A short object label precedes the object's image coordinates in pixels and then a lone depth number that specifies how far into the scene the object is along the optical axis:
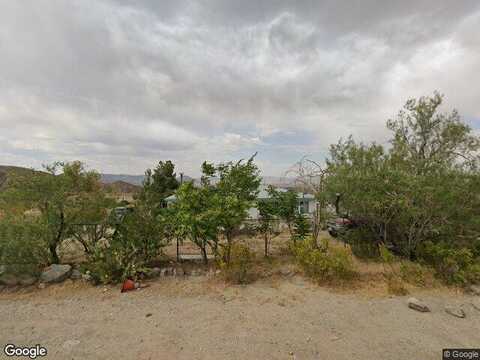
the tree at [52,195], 5.24
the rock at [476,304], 4.23
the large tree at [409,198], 5.43
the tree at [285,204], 6.80
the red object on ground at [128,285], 4.81
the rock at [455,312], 3.93
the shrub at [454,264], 5.04
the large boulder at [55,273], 5.08
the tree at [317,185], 7.46
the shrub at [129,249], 5.12
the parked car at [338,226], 8.90
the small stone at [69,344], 3.16
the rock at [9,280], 4.96
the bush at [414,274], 5.06
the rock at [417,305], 4.09
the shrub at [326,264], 5.12
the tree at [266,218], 6.62
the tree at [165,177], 17.16
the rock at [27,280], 5.02
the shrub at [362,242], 6.75
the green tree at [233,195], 5.41
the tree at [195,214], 5.38
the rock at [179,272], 5.58
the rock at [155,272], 5.47
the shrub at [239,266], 5.26
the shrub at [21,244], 4.88
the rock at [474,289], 4.79
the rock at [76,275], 5.25
